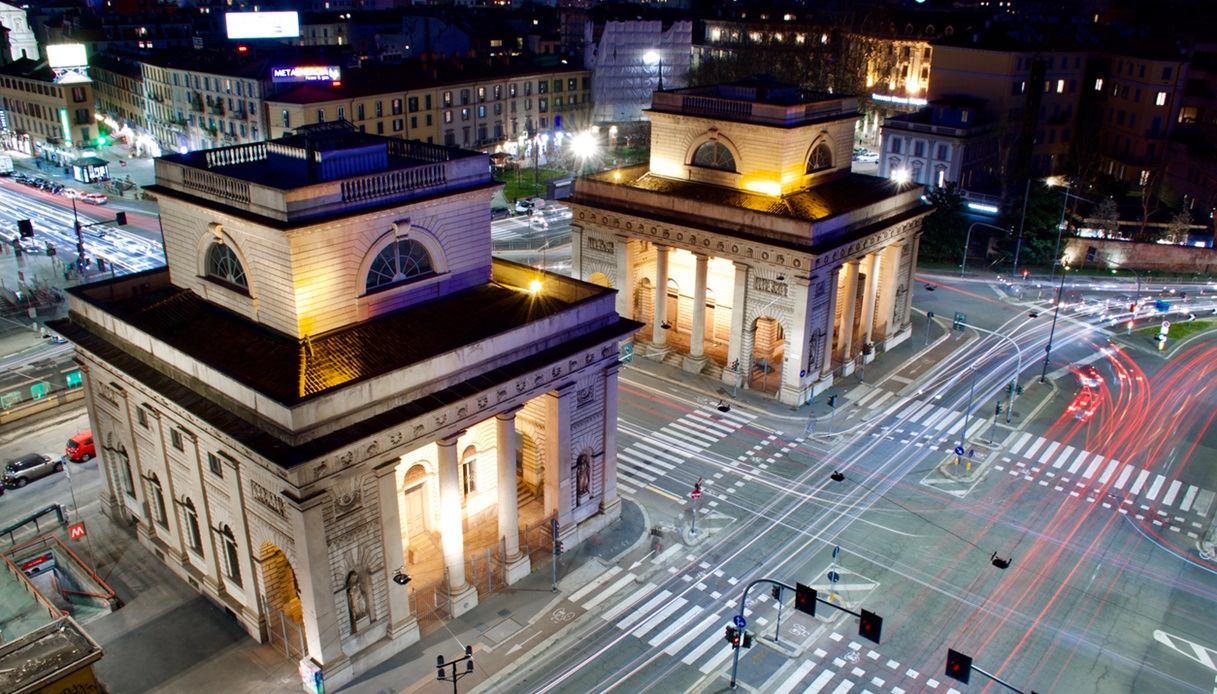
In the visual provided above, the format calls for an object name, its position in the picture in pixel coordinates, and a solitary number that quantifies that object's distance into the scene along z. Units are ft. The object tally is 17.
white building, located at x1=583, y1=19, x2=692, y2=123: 471.62
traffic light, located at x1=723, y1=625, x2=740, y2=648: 114.62
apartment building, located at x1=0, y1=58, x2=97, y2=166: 451.53
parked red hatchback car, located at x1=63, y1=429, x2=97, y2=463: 173.27
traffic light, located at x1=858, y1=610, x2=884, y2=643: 104.37
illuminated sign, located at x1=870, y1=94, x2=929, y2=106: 461.78
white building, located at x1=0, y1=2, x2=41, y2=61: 580.71
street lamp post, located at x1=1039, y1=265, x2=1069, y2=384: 217.15
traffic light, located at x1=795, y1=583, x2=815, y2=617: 110.01
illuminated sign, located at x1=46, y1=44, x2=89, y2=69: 443.73
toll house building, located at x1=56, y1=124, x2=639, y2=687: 115.14
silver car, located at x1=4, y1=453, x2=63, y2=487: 164.76
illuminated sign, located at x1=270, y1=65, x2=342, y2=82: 368.48
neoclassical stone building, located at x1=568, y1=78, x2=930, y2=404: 197.36
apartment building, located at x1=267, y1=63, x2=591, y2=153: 371.15
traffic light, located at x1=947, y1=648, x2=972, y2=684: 100.27
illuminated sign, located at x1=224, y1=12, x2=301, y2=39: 462.60
